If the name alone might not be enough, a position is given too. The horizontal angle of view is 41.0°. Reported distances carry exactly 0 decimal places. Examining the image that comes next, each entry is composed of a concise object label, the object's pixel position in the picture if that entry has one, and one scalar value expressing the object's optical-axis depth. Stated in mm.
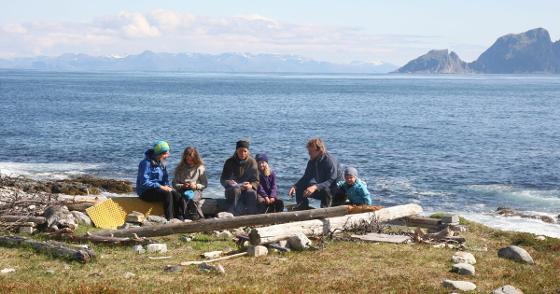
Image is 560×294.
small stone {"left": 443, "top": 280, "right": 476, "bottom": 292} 11078
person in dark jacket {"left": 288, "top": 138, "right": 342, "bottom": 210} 17203
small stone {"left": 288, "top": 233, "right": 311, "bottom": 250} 13633
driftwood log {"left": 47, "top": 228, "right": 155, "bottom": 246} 13641
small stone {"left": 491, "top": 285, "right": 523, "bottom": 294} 10844
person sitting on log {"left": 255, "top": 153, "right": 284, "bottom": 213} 16953
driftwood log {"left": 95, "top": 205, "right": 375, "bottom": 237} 14250
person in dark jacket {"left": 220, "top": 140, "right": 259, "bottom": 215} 16922
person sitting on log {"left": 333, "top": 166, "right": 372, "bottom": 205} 17016
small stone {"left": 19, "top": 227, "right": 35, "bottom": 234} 14375
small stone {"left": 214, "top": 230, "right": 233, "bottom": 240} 14805
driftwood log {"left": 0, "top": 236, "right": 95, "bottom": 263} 12180
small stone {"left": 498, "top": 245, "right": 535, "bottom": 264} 13580
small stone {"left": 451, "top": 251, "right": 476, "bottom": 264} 13141
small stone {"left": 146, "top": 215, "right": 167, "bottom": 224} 15709
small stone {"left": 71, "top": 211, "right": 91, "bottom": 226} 15539
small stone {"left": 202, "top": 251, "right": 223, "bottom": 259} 12836
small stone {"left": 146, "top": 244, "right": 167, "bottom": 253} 13266
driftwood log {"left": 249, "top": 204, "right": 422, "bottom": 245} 13711
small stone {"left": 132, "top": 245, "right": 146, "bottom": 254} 13181
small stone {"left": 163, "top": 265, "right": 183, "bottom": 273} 11715
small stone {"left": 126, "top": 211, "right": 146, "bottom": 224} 15586
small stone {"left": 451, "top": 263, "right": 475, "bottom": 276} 12242
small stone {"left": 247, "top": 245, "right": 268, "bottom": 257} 13008
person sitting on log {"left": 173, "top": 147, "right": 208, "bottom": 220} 16734
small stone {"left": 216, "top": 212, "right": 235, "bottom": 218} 16203
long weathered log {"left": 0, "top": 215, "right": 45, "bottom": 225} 14695
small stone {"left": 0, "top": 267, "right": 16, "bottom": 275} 11438
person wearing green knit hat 16375
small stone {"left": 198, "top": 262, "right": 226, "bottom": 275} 11719
